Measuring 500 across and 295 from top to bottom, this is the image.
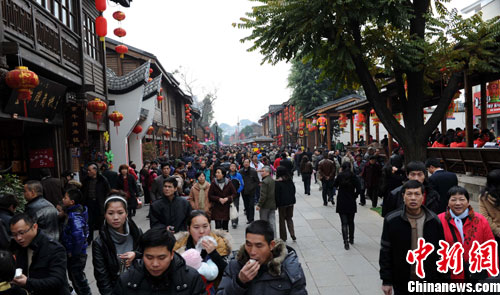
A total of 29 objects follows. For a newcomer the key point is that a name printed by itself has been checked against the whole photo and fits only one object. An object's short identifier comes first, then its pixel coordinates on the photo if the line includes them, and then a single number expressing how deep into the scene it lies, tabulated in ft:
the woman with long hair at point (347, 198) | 25.82
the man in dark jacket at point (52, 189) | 27.48
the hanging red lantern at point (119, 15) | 45.57
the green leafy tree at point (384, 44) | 26.96
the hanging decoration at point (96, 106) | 37.65
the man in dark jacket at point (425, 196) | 16.88
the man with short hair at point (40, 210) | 16.24
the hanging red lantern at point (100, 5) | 37.17
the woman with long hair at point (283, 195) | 27.37
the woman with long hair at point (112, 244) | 11.87
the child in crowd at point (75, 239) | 17.04
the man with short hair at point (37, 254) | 11.32
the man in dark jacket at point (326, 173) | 41.50
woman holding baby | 10.89
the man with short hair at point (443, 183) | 19.36
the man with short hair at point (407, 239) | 12.57
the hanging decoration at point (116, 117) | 44.32
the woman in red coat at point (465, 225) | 13.88
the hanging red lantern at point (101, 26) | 39.86
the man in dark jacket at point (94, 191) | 26.99
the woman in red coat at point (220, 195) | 26.76
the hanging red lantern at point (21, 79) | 21.97
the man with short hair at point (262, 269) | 9.00
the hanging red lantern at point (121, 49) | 49.19
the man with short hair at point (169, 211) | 18.56
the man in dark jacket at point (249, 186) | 33.60
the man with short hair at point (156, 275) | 8.93
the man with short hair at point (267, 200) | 27.45
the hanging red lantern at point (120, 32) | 46.34
